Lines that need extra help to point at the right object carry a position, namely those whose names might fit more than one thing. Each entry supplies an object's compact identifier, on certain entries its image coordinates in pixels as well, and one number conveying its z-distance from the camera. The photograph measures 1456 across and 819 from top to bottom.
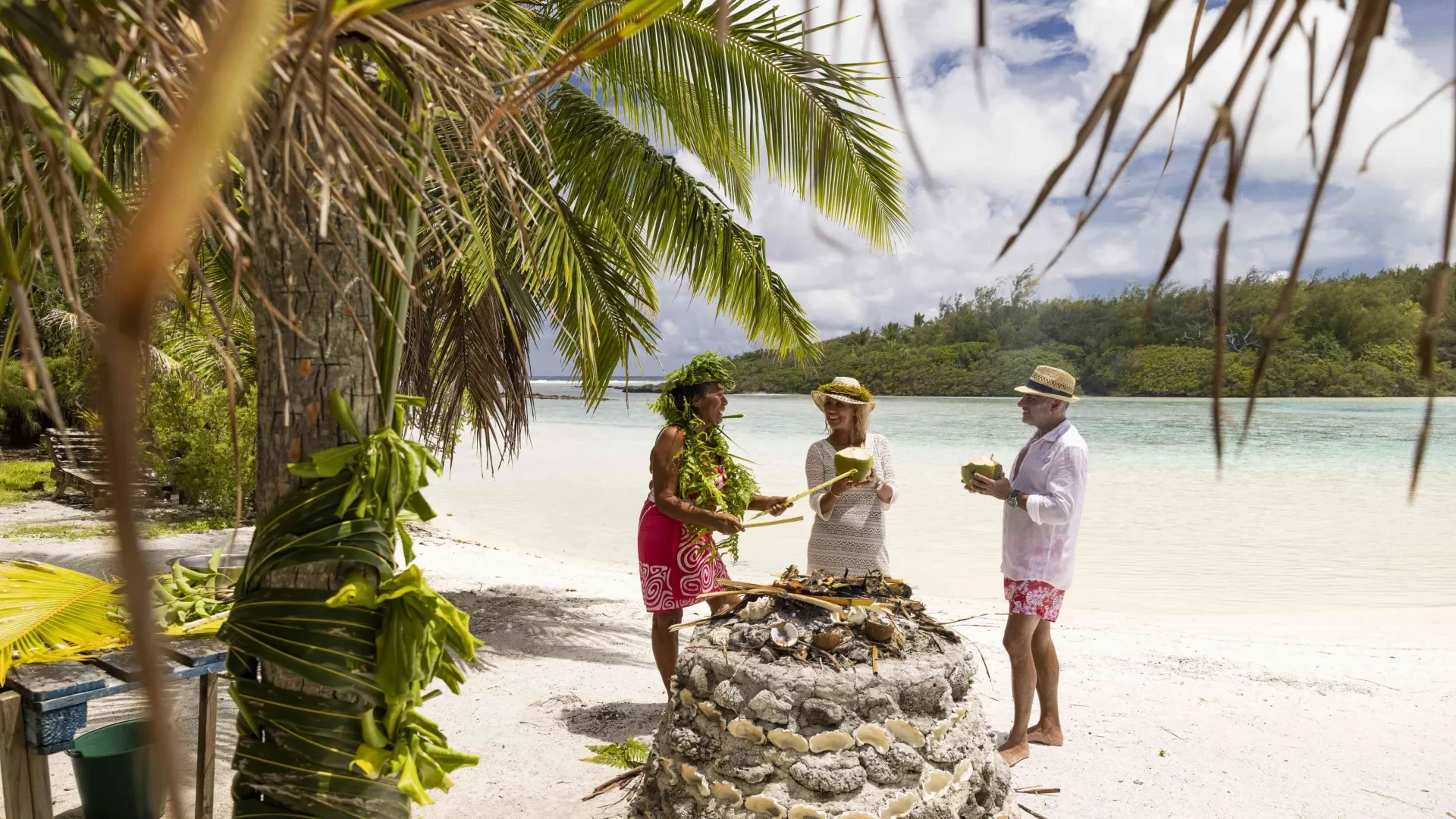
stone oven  2.54
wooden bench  10.95
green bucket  3.06
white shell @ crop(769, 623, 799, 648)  2.74
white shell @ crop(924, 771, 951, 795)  2.59
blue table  2.40
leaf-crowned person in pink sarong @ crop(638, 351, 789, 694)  3.86
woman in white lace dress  4.13
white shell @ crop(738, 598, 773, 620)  2.91
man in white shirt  3.87
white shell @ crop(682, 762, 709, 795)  2.70
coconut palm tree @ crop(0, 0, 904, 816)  0.71
